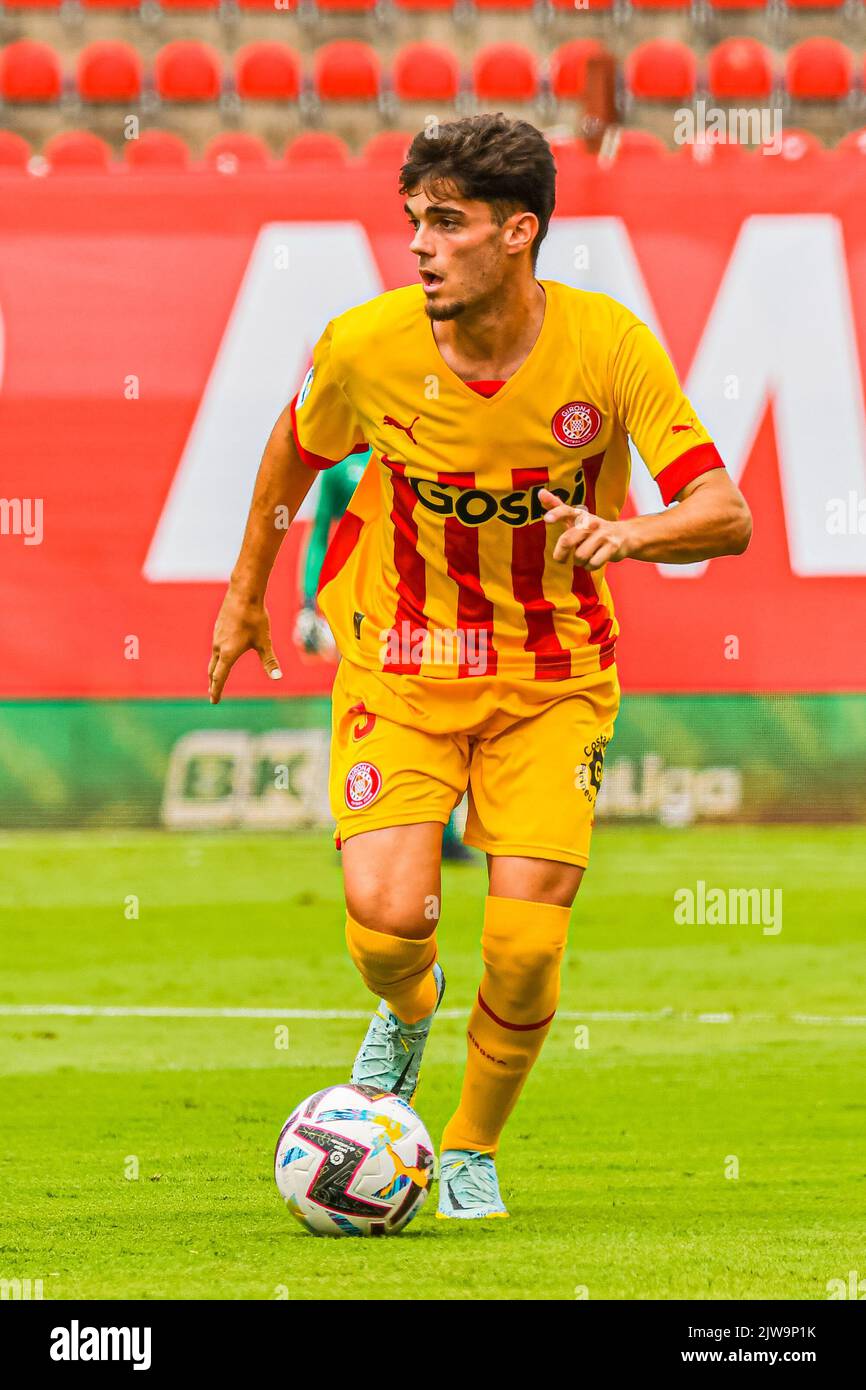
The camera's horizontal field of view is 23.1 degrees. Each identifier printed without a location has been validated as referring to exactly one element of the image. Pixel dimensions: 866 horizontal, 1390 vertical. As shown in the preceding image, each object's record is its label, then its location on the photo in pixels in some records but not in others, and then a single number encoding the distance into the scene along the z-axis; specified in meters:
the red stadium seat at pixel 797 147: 11.43
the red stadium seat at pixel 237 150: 13.82
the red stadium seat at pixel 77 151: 13.63
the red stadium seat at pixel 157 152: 13.82
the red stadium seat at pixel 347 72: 14.26
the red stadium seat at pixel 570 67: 13.96
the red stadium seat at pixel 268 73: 14.44
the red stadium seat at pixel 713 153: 11.28
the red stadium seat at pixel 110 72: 14.48
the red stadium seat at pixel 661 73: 14.23
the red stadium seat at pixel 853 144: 11.32
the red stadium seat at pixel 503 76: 14.02
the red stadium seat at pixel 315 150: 13.82
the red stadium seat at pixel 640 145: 13.29
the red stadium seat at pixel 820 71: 14.19
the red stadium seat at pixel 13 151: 13.88
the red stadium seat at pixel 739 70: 14.31
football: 4.27
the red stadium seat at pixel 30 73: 14.45
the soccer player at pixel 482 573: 4.37
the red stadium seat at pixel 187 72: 14.36
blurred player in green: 9.98
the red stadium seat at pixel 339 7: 14.55
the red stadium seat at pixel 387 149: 12.30
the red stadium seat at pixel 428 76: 14.11
